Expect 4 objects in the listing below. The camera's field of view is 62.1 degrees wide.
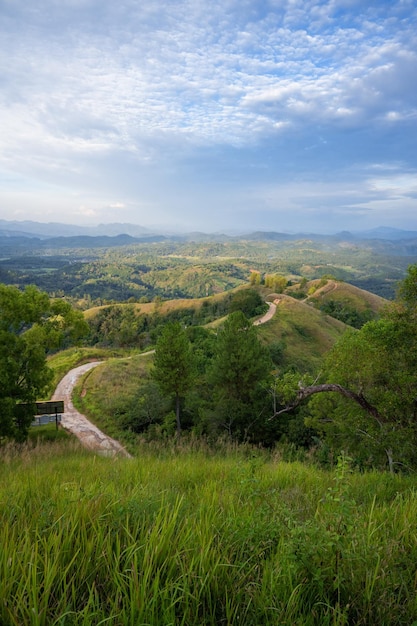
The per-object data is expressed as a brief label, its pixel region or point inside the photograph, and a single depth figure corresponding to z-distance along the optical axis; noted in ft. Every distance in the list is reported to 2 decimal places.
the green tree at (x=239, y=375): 68.49
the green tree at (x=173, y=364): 67.82
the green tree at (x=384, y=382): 32.35
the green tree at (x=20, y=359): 44.53
